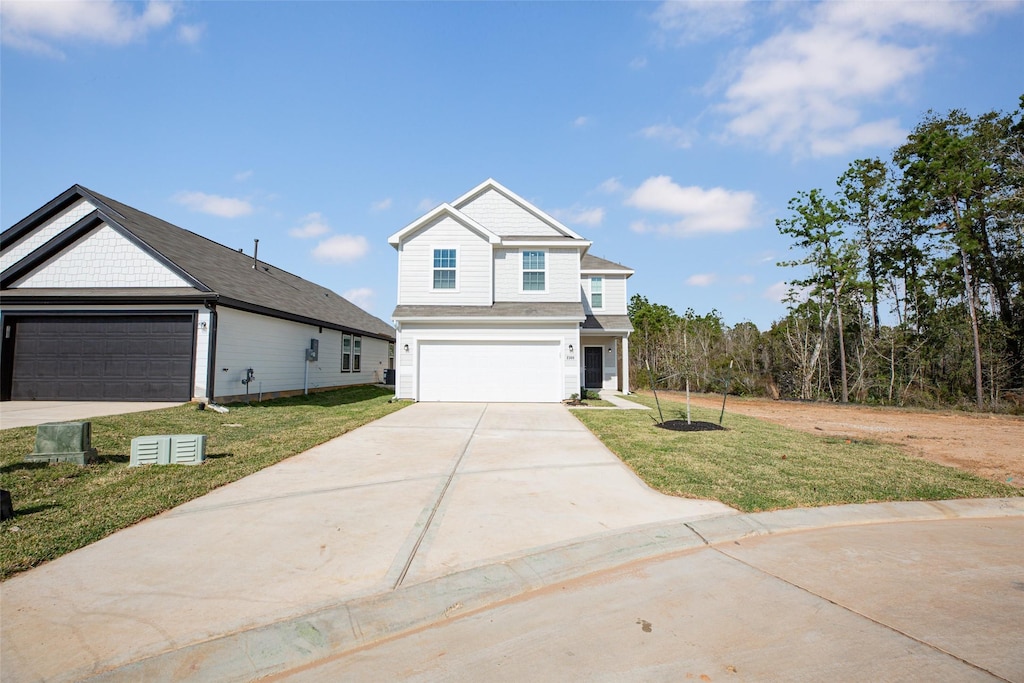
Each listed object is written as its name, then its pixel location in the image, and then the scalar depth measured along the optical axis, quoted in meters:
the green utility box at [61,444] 6.35
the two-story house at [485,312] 16.14
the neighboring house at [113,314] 13.45
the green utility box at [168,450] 6.59
